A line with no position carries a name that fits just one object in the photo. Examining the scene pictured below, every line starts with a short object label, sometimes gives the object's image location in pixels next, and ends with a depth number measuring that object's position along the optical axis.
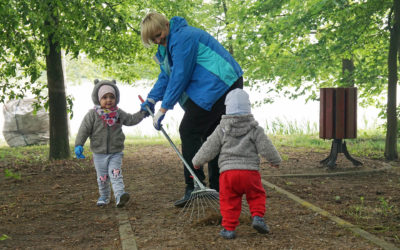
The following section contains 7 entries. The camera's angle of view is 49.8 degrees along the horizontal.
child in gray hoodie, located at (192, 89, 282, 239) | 3.40
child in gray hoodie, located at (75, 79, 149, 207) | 4.73
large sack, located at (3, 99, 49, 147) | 13.47
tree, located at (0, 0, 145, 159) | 5.73
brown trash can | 6.99
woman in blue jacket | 4.16
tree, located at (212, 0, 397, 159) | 8.13
